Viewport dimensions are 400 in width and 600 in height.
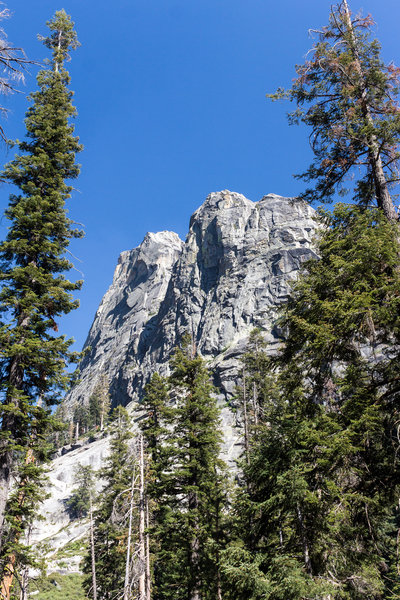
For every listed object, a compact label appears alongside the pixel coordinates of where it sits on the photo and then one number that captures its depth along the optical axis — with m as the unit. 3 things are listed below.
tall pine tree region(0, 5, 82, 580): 10.80
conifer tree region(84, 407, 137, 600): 23.70
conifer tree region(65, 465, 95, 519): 56.41
